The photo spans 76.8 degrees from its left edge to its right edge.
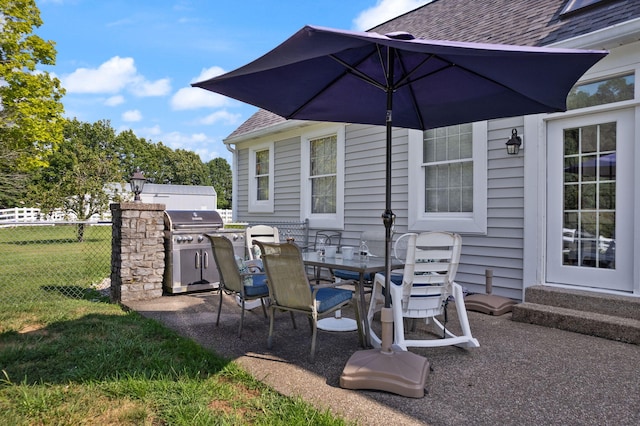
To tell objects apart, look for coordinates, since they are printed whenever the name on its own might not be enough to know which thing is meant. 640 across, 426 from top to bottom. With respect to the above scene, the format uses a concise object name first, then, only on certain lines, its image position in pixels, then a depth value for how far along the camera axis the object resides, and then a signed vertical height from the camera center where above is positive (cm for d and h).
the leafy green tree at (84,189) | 1507 +93
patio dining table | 312 -39
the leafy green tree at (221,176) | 5575 +566
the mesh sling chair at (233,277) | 346 -54
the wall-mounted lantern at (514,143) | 442 +84
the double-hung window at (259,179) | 856 +82
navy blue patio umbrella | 207 +95
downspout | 938 +93
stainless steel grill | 530 -50
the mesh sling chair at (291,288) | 286 -52
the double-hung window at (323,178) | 672 +70
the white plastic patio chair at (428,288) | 292 -52
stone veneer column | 493 -46
